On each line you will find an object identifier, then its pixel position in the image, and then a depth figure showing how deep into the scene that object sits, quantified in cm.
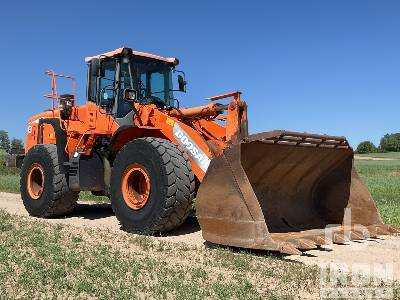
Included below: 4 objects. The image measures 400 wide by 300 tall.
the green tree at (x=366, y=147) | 9794
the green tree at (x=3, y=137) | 12194
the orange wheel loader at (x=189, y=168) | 556
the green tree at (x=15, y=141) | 7225
